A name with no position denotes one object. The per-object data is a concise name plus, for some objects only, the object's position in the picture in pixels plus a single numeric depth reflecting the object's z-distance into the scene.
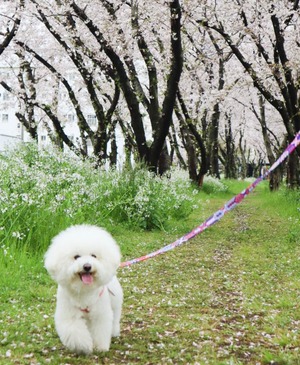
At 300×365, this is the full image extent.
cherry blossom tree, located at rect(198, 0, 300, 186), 13.98
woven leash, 4.88
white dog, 3.98
